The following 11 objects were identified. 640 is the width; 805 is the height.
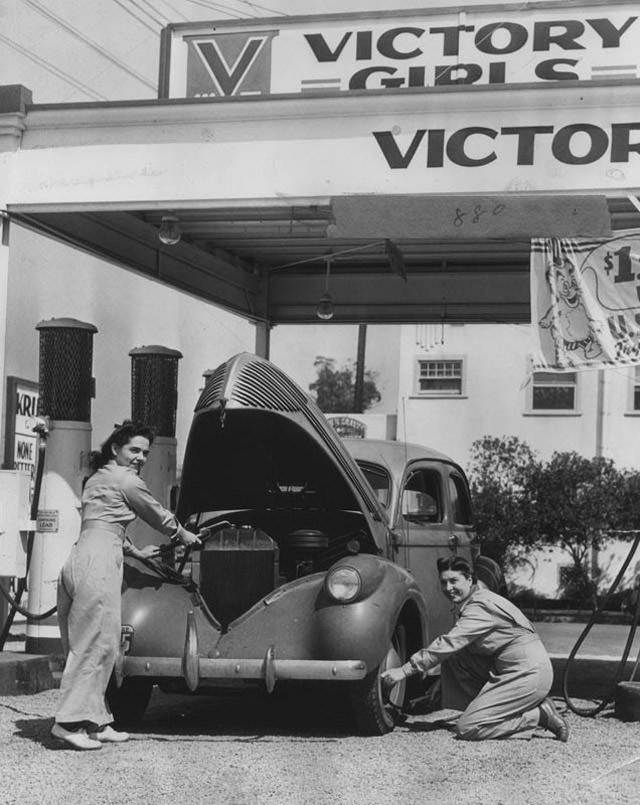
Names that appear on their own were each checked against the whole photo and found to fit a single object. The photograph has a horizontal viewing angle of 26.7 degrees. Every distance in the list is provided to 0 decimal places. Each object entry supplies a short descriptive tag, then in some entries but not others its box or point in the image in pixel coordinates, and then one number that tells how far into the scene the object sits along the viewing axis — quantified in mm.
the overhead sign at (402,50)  11508
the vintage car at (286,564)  7930
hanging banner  9758
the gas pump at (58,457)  11367
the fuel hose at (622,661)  8906
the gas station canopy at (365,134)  10266
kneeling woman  8016
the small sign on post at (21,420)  17953
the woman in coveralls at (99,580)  7504
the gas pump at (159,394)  12695
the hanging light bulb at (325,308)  15672
